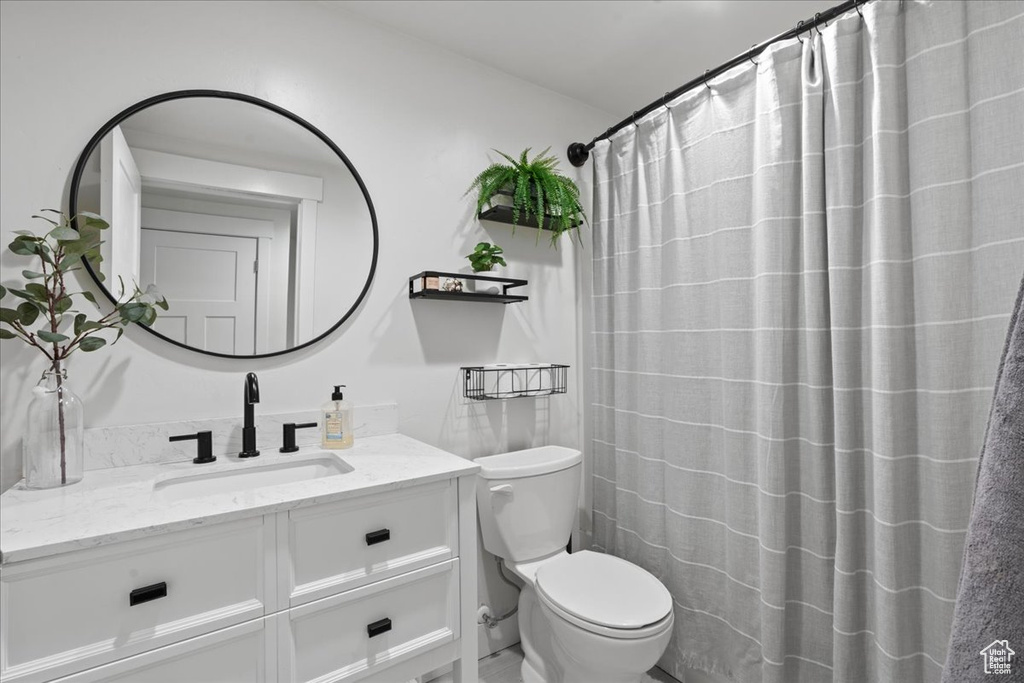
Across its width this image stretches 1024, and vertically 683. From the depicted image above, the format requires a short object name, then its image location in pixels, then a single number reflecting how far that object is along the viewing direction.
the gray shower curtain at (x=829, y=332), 1.10
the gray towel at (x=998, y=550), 0.37
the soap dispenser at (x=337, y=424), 1.48
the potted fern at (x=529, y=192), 1.87
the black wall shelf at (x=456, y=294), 1.68
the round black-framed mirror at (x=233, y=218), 1.33
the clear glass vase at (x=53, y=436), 1.10
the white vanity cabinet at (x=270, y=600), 0.84
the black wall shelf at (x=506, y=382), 1.88
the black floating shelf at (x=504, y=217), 1.86
